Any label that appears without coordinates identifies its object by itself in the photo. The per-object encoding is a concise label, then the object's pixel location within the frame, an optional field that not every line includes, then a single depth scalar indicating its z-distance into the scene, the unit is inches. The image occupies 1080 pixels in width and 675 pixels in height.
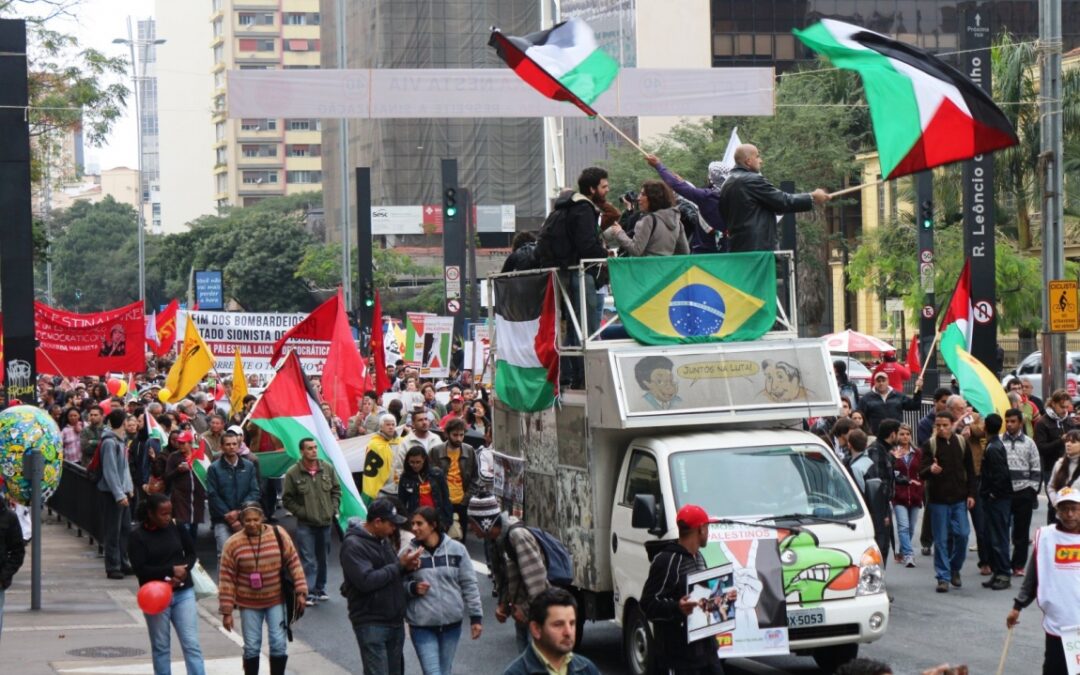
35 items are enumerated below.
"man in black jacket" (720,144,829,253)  536.4
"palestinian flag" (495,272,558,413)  531.2
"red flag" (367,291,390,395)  1067.3
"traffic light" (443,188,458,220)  1401.3
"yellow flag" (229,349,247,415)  896.3
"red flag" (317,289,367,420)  844.0
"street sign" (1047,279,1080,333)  914.1
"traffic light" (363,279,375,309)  1491.1
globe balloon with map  667.4
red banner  1064.2
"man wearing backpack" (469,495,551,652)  425.7
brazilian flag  507.2
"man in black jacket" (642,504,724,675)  349.4
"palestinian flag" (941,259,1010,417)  713.6
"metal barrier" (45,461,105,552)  796.0
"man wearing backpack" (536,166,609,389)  515.5
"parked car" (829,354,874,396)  1666.5
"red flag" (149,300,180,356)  1569.9
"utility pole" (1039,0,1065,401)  940.6
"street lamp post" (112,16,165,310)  3063.5
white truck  453.1
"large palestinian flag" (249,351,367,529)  623.5
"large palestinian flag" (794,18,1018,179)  556.7
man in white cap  378.6
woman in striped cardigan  435.2
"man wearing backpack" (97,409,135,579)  719.7
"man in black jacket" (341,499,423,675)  397.1
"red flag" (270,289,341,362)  849.5
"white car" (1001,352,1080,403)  1545.3
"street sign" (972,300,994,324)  1079.0
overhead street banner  888.9
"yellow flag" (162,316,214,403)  962.1
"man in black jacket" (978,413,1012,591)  637.3
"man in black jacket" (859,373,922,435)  821.2
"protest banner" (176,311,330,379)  993.5
